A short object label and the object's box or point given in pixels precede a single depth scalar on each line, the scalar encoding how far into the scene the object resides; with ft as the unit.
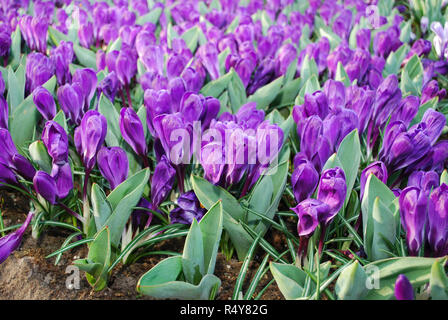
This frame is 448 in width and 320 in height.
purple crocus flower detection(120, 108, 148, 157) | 2.54
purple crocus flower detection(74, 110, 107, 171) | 2.50
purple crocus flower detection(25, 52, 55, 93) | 2.87
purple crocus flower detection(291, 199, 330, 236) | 2.31
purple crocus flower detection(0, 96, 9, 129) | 2.64
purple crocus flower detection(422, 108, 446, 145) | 2.62
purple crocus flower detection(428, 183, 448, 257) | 2.30
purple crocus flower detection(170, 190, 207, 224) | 2.49
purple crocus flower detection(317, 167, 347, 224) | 2.31
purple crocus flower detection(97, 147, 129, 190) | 2.50
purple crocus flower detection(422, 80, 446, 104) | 2.95
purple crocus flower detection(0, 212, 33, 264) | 2.39
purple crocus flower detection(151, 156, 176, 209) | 2.51
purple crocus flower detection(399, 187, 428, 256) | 2.30
